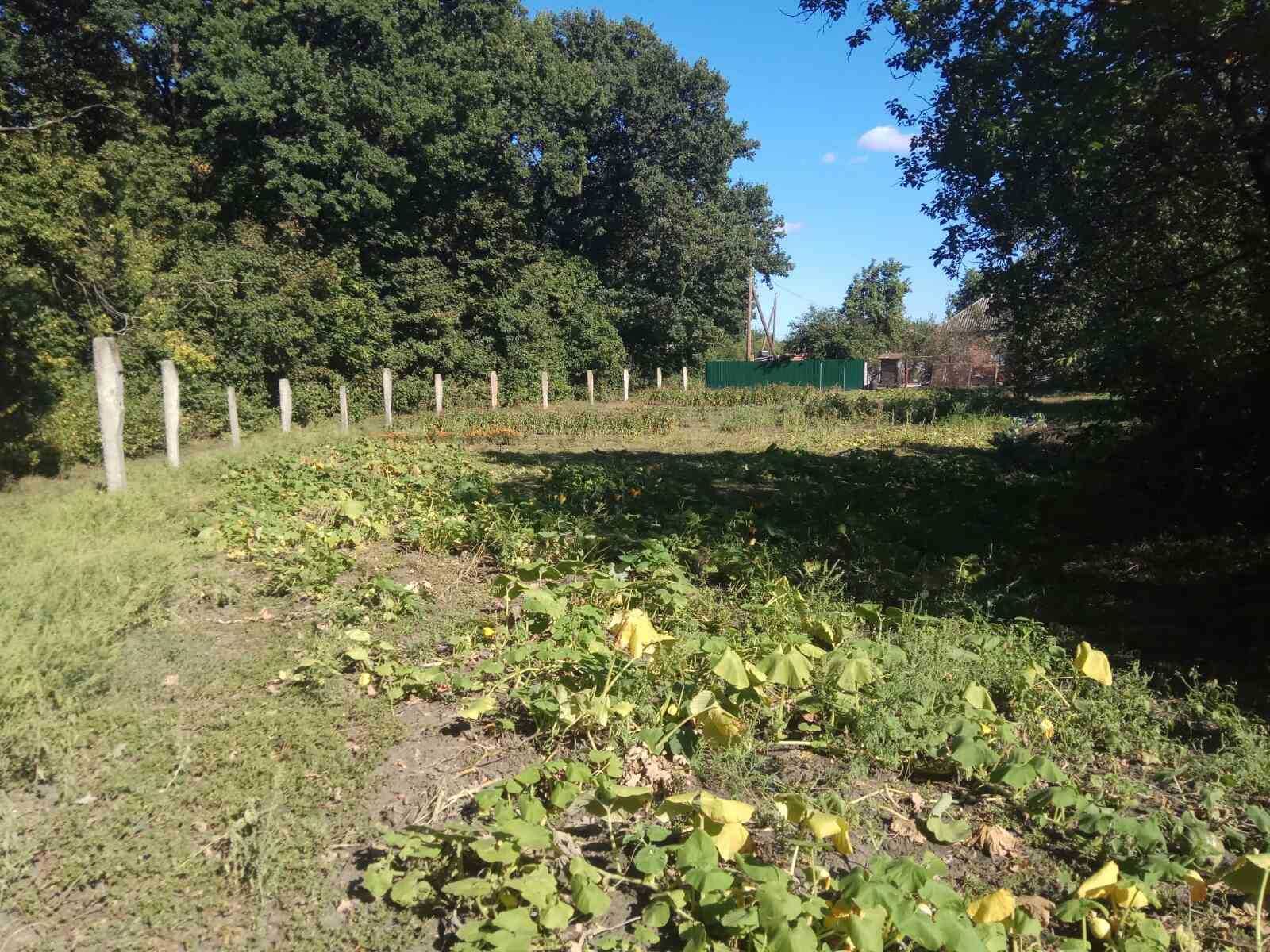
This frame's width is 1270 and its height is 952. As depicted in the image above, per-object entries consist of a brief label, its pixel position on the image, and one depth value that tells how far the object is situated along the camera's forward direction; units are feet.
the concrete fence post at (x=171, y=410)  32.40
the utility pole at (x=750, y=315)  112.16
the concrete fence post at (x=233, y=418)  46.72
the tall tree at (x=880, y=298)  160.66
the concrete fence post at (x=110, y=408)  26.03
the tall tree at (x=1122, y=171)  19.35
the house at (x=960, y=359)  147.64
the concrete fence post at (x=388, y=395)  61.91
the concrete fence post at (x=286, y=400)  50.70
